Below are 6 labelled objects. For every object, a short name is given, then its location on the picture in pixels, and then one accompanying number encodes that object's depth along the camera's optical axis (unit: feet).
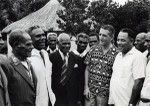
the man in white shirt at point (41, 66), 9.29
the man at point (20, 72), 8.09
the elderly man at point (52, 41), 17.21
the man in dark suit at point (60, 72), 13.08
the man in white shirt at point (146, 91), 10.12
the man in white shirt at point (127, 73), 11.14
